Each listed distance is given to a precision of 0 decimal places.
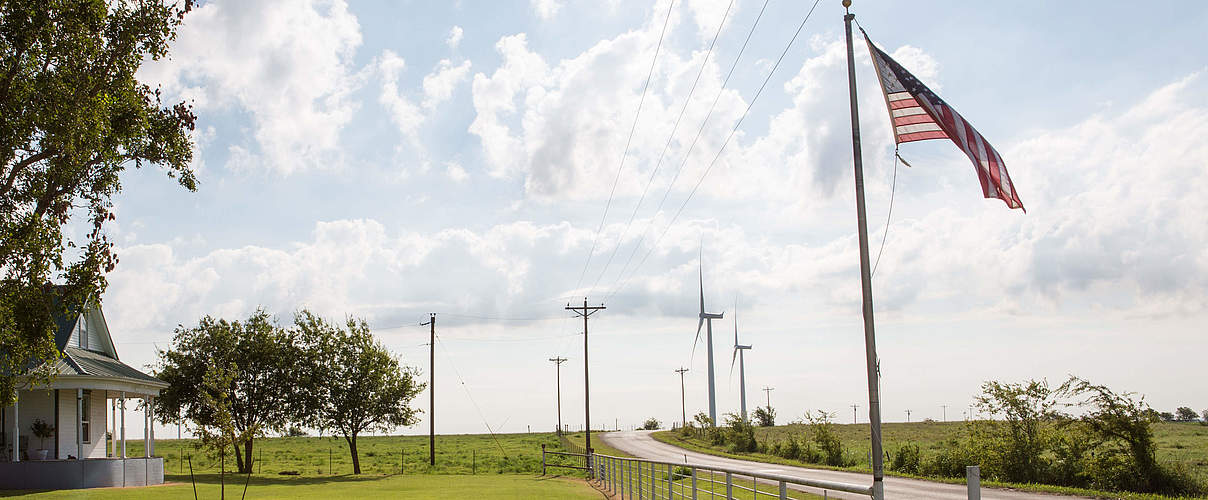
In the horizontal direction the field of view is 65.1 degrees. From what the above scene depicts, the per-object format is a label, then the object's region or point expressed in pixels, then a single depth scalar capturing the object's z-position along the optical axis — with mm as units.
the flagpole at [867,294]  10234
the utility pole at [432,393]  52344
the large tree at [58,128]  15398
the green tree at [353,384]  47094
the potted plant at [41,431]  31162
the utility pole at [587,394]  49594
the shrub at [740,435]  61625
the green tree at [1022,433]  28125
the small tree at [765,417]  110750
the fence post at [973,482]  6824
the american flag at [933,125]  11648
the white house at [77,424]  29859
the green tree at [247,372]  44438
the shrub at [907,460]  36116
